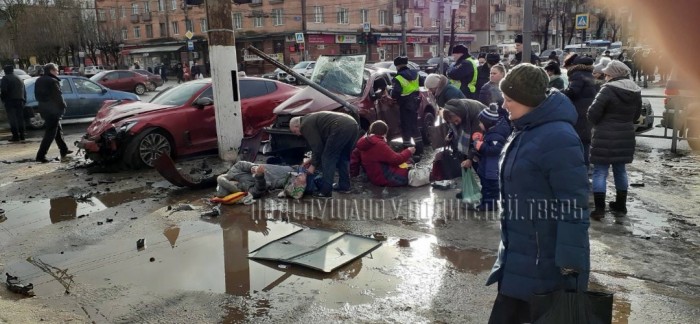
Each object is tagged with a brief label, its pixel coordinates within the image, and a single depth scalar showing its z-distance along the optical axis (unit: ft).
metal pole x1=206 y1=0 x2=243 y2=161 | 29.04
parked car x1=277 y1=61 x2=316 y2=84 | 79.36
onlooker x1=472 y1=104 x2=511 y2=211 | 18.53
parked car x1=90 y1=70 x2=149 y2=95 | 86.84
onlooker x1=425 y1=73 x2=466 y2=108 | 26.48
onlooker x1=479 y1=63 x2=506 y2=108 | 24.41
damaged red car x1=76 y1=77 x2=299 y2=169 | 27.96
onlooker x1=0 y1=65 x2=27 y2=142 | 38.45
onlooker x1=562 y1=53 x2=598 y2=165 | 21.43
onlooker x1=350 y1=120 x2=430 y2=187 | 23.09
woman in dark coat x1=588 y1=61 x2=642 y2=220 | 18.26
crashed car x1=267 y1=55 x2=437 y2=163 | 26.91
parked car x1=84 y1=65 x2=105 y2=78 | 120.53
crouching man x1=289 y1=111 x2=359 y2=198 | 21.83
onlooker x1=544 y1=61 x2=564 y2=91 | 23.66
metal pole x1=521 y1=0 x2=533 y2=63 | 27.86
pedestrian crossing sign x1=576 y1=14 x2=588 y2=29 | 56.18
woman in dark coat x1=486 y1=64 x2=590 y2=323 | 7.88
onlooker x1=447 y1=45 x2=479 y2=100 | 30.17
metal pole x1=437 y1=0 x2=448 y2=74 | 47.28
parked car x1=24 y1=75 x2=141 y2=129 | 46.37
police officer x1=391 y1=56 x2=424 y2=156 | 28.86
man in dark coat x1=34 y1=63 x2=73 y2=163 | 31.81
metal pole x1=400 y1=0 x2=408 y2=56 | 129.98
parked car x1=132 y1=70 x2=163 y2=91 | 100.82
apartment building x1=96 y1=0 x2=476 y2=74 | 161.48
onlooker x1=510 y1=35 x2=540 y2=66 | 32.66
